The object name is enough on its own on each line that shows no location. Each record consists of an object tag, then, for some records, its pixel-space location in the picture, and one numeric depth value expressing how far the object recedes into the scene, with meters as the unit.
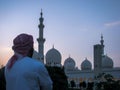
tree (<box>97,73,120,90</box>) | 16.29
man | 1.37
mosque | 23.47
